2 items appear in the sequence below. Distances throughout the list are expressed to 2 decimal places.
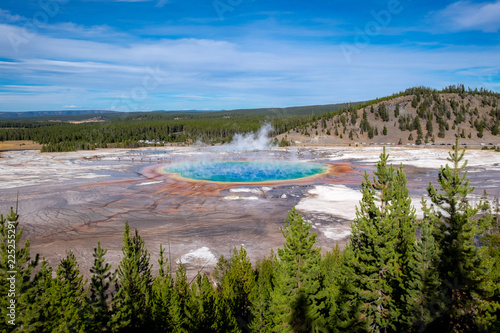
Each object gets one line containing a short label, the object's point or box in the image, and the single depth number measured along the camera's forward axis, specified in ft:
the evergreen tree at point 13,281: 32.45
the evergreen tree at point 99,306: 39.06
